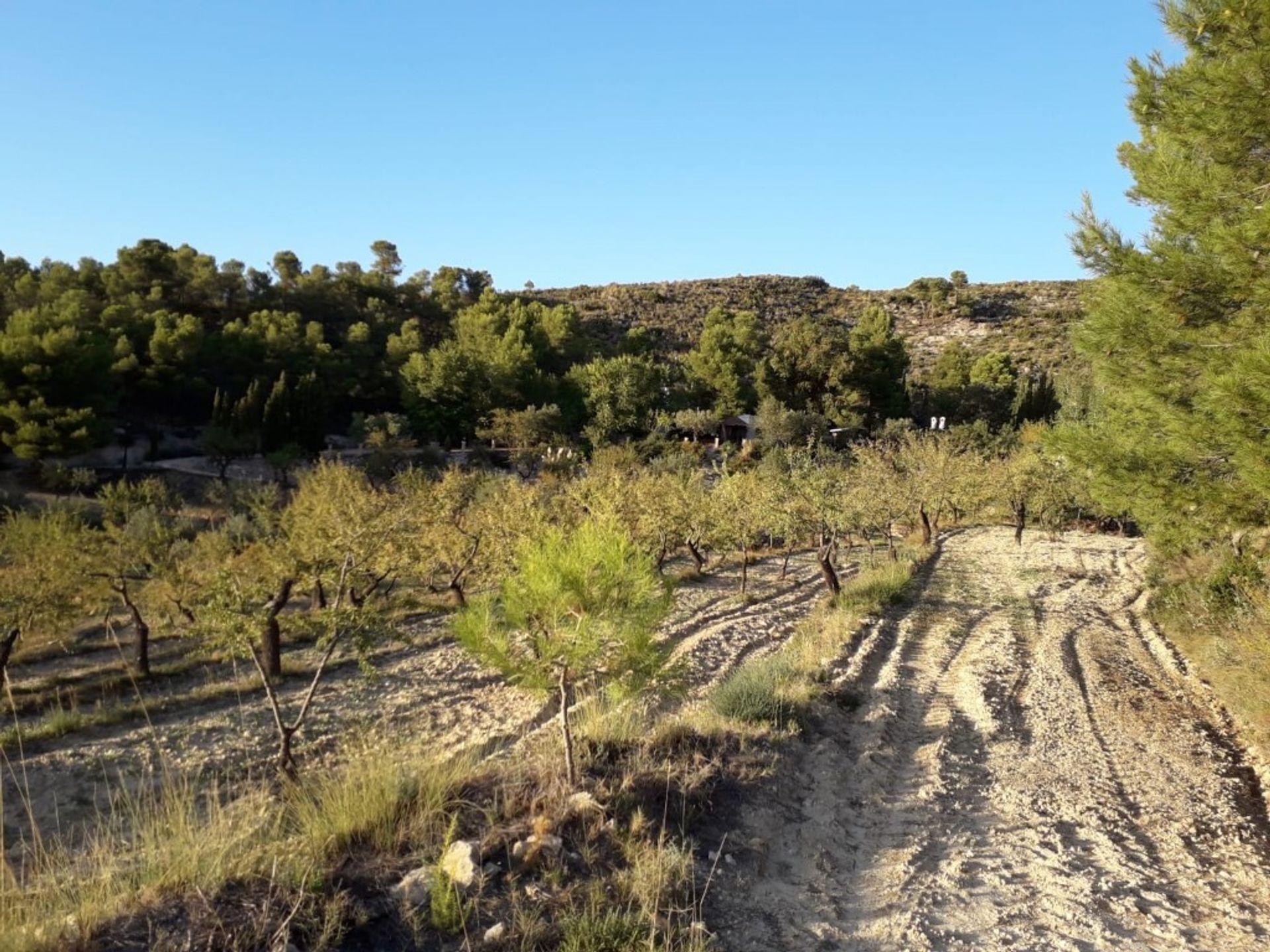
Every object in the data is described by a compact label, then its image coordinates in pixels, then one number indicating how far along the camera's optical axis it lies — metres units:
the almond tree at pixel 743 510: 20.78
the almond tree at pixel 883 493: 22.69
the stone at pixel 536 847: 4.48
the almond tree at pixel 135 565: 15.05
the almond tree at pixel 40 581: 13.31
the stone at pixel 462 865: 4.07
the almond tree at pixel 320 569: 7.11
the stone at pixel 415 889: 3.97
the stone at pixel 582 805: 5.05
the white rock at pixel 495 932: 3.75
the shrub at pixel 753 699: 7.89
